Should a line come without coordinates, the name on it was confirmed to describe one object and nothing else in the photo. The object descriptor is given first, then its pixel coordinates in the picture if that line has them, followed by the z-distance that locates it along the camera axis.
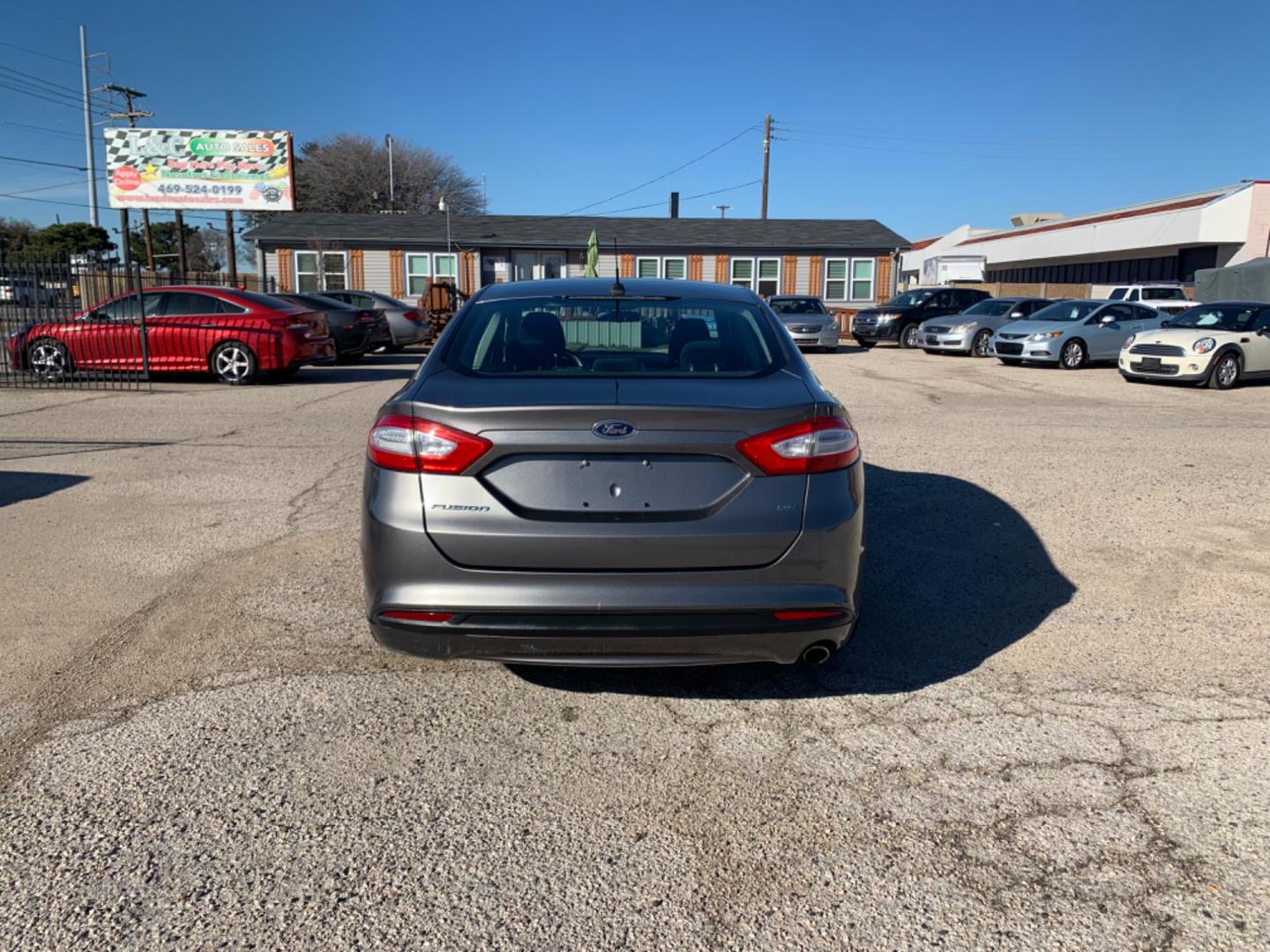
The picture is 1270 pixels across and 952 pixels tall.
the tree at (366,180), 65.81
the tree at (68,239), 63.76
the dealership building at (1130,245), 41.47
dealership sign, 27.00
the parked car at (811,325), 24.41
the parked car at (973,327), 23.11
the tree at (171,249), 63.53
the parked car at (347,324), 18.81
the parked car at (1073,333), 19.72
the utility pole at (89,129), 46.29
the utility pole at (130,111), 45.09
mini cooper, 15.74
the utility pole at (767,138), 45.16
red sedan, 14.63
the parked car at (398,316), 22.28
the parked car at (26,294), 14.13
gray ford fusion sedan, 3.14
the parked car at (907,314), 26.64
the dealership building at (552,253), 35.44
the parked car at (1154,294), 29.93
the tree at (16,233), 64.31
